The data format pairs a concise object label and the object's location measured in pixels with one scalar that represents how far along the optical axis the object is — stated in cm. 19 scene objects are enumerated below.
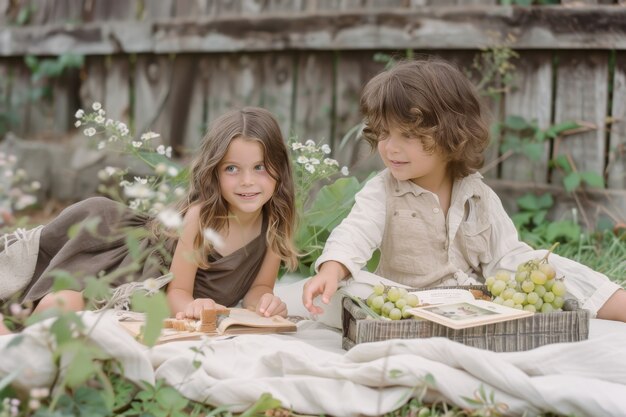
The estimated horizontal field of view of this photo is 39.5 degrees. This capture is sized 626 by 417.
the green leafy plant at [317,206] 317
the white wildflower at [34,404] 168
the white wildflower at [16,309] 176
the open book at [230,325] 241
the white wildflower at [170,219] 163
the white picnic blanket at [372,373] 196
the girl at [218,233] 269
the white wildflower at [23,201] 196
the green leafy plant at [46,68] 520
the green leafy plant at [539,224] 374
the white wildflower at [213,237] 168
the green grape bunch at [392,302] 233
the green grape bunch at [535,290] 239
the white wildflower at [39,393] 168
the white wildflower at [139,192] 168
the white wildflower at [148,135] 298
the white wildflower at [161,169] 179
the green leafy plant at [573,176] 381
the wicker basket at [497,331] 223
